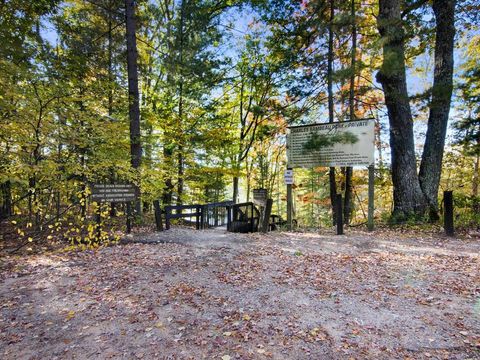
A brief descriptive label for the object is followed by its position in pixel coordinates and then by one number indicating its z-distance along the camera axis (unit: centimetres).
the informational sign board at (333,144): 751
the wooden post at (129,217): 764
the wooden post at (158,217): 815
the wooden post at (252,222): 943
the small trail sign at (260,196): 1132
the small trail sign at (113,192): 636
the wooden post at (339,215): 732
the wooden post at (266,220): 826
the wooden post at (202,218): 988
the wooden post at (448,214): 653
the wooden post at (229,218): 940
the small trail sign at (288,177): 838
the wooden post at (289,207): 862
